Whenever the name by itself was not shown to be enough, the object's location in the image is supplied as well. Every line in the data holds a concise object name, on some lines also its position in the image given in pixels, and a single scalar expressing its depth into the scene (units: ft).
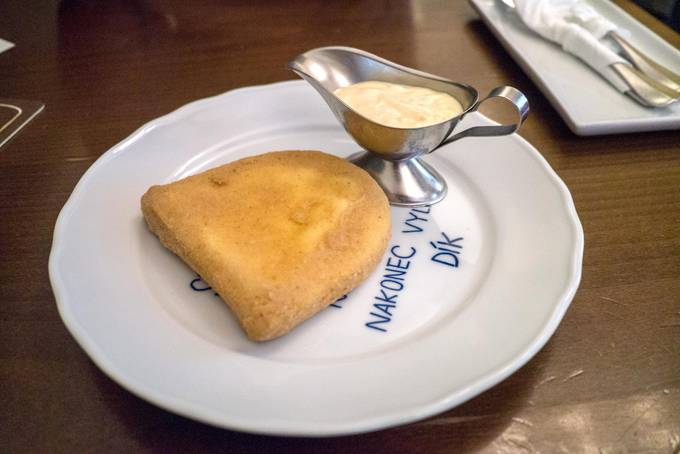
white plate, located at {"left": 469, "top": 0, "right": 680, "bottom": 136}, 1.26
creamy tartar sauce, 1.12
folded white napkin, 1.39
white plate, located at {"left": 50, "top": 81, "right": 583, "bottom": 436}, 0.81
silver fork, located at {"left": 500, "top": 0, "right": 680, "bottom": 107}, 1.29
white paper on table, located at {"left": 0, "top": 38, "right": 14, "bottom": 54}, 1.64
